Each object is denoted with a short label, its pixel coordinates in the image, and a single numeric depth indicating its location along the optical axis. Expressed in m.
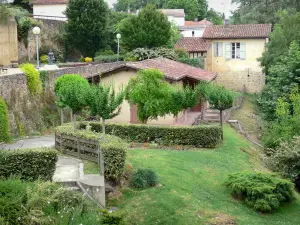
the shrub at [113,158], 16.17
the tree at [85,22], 49.28
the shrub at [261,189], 16.78
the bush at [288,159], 20.31
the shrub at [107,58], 47.41
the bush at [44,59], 45.25
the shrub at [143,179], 16.77
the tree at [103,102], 19.17
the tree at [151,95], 26.09
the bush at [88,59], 48.28
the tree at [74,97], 20.61
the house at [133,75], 30.06
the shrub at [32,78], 27.09
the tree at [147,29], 48.81
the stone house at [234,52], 48.66
